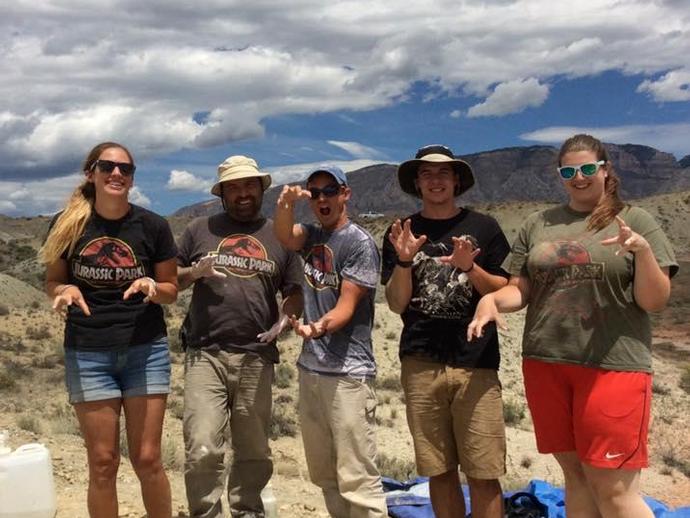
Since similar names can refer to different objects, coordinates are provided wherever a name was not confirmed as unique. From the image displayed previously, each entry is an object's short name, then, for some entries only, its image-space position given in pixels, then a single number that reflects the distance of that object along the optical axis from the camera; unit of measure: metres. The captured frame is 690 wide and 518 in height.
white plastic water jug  3.67
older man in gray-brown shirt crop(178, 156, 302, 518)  3.92
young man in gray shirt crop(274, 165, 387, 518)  3.64
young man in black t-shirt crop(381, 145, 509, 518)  3.68
